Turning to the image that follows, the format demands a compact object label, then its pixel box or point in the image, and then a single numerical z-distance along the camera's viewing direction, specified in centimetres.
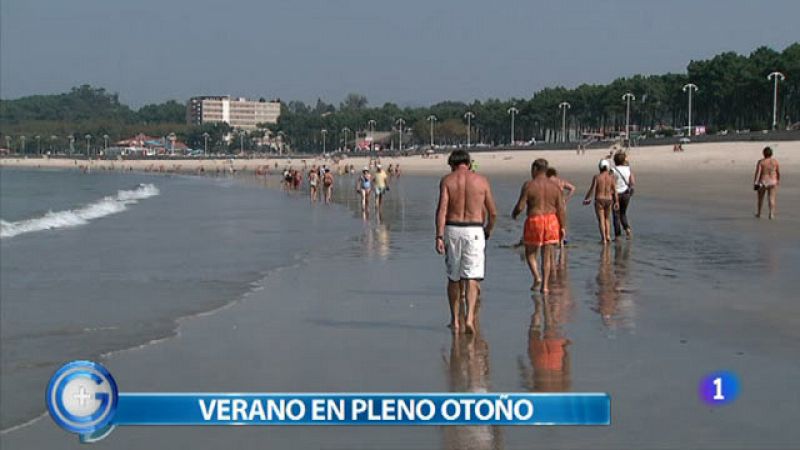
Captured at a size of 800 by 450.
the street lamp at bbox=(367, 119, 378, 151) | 18211
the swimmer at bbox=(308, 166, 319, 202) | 3778
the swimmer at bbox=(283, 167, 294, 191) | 5421
